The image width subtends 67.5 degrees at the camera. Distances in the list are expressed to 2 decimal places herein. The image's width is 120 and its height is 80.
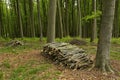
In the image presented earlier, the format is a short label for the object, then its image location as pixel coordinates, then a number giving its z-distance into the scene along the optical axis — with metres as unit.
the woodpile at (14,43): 5.88
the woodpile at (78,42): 6.65
